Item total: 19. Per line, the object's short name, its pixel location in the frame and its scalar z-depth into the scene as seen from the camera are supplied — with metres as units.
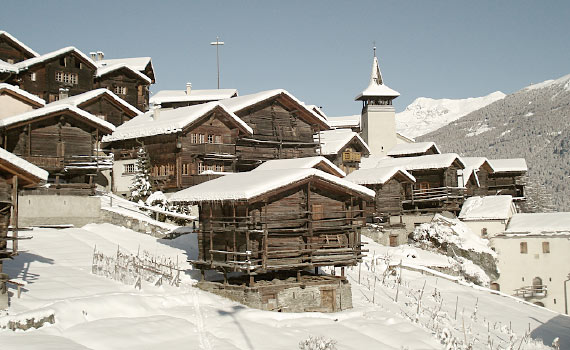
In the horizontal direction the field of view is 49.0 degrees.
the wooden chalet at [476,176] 58.14
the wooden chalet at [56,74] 57.09
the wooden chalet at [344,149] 54.88
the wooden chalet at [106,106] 50.22
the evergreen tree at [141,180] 41.88
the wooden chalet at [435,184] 50.53
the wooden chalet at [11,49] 61.22
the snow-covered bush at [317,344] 19.06
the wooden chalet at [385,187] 48.26
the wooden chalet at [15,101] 43.91
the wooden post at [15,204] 19.56
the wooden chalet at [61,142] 35.55
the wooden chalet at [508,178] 65.44
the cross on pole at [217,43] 80.38
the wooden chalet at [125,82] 62.78
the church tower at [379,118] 73.38
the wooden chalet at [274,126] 47.81
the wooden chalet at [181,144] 42.09
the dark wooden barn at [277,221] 25.11
